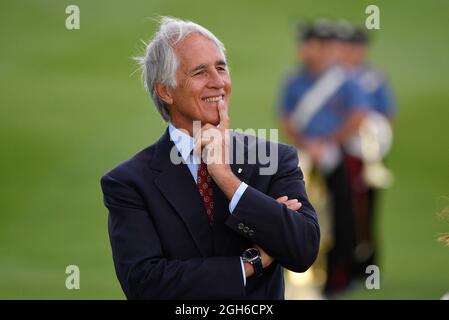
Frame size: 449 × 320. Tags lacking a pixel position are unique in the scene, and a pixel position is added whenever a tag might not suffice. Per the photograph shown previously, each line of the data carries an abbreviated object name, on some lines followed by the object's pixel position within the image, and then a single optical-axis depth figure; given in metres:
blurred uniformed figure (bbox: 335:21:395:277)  12.26
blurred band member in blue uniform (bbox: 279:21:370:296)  12.10
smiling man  4.79
